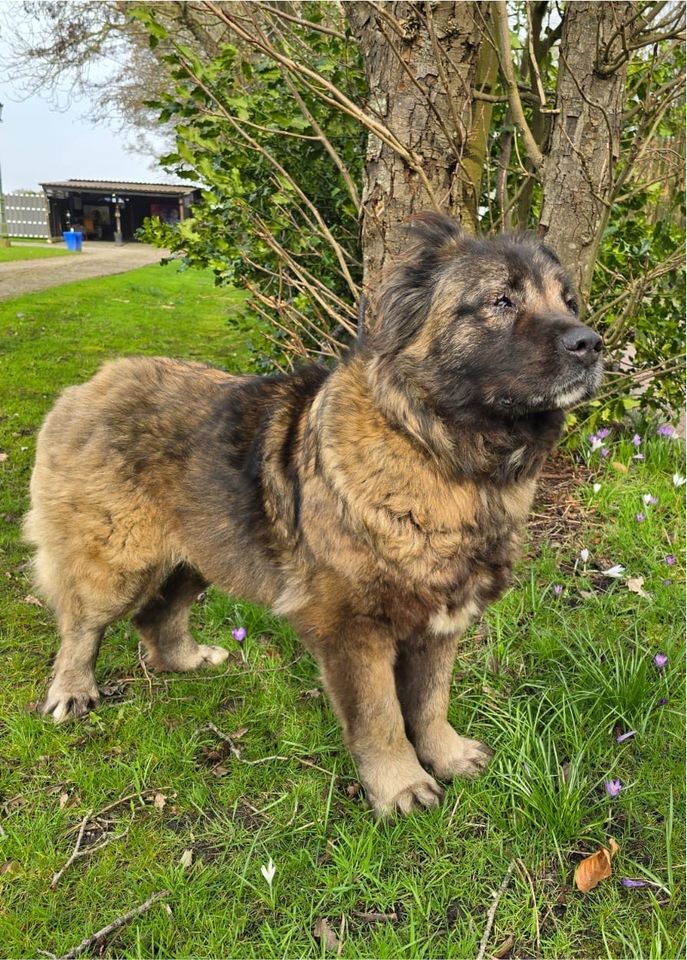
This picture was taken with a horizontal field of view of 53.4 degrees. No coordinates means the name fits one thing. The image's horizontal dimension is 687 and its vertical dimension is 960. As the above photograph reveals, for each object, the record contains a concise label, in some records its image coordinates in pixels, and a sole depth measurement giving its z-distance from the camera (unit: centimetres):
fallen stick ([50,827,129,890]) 226
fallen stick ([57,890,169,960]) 204
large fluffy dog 225
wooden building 4144
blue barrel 3350
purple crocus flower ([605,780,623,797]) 230
